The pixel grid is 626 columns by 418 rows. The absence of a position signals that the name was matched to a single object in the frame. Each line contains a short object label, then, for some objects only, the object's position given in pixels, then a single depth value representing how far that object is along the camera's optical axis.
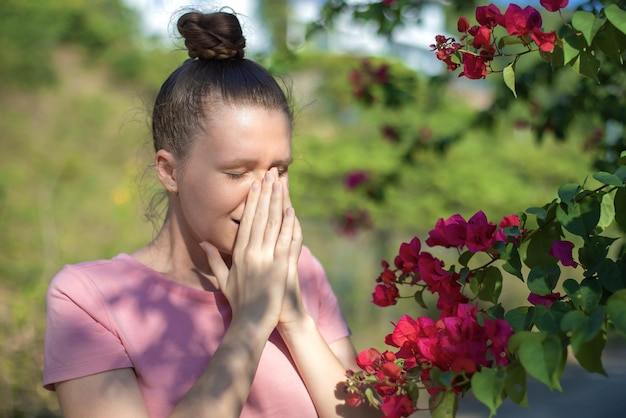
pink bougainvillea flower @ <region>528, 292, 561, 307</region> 1.21
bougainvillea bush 1.01
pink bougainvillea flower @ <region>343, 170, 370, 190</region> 4.36
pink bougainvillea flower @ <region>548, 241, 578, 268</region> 1.23
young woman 1.50
